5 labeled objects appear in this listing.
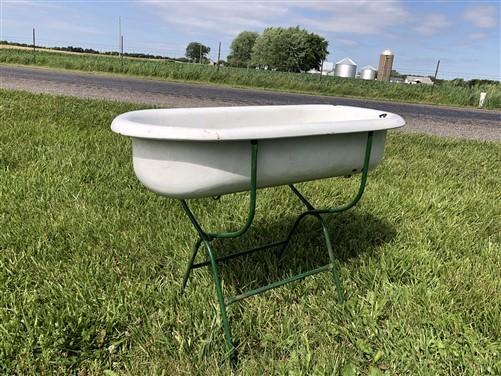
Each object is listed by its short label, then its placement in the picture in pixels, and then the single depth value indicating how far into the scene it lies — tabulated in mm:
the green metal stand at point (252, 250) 1429
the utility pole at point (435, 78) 19327
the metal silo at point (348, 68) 42656
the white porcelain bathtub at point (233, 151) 1277
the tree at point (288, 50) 55406
